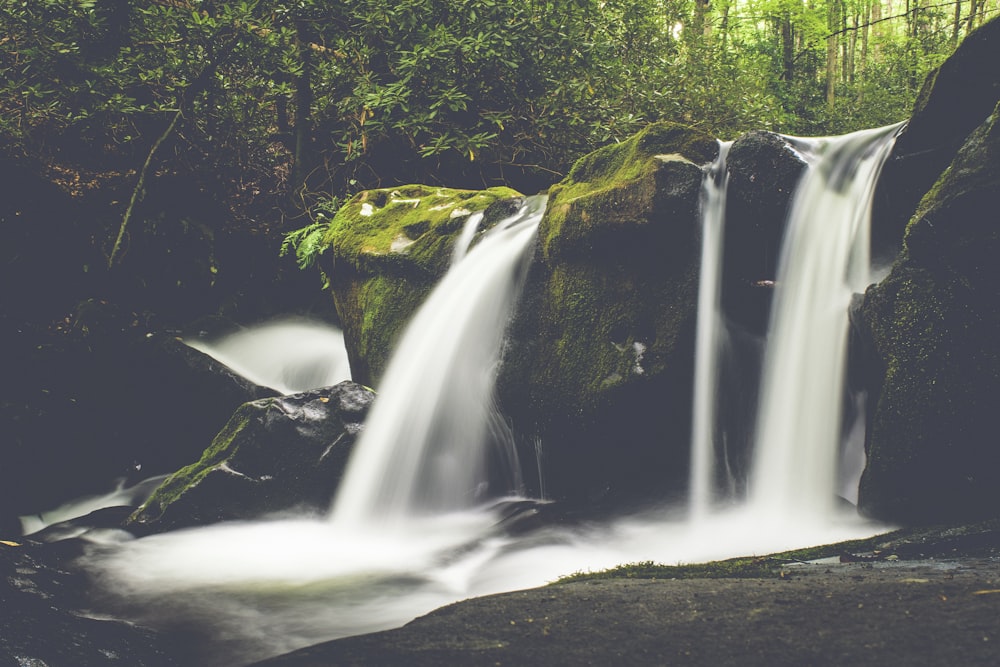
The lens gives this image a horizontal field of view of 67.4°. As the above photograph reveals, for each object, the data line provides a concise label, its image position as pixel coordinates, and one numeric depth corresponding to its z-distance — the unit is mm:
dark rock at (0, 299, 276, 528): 6371
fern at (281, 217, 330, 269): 8219
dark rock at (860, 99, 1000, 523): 3363
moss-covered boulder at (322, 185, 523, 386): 6512
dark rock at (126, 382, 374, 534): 5055
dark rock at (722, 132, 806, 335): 4930
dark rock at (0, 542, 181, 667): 2551
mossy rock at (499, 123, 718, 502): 4816
